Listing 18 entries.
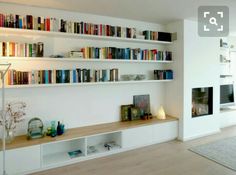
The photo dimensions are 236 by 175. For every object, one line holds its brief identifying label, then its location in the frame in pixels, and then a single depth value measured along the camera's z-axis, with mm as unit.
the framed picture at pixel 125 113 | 3812
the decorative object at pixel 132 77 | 3803
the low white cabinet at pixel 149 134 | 3476
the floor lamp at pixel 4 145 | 2416
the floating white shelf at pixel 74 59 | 2802
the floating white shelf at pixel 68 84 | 2768
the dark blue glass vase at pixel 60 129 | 3060
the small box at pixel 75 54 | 3178
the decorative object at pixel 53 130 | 2984
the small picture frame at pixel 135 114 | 3840
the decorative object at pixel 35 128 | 2887
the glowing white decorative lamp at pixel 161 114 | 4004
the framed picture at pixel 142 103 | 4008
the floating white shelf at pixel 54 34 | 2783
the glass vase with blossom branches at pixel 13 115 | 2883
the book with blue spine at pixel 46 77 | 2974
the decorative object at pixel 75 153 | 3142
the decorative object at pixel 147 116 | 3942
